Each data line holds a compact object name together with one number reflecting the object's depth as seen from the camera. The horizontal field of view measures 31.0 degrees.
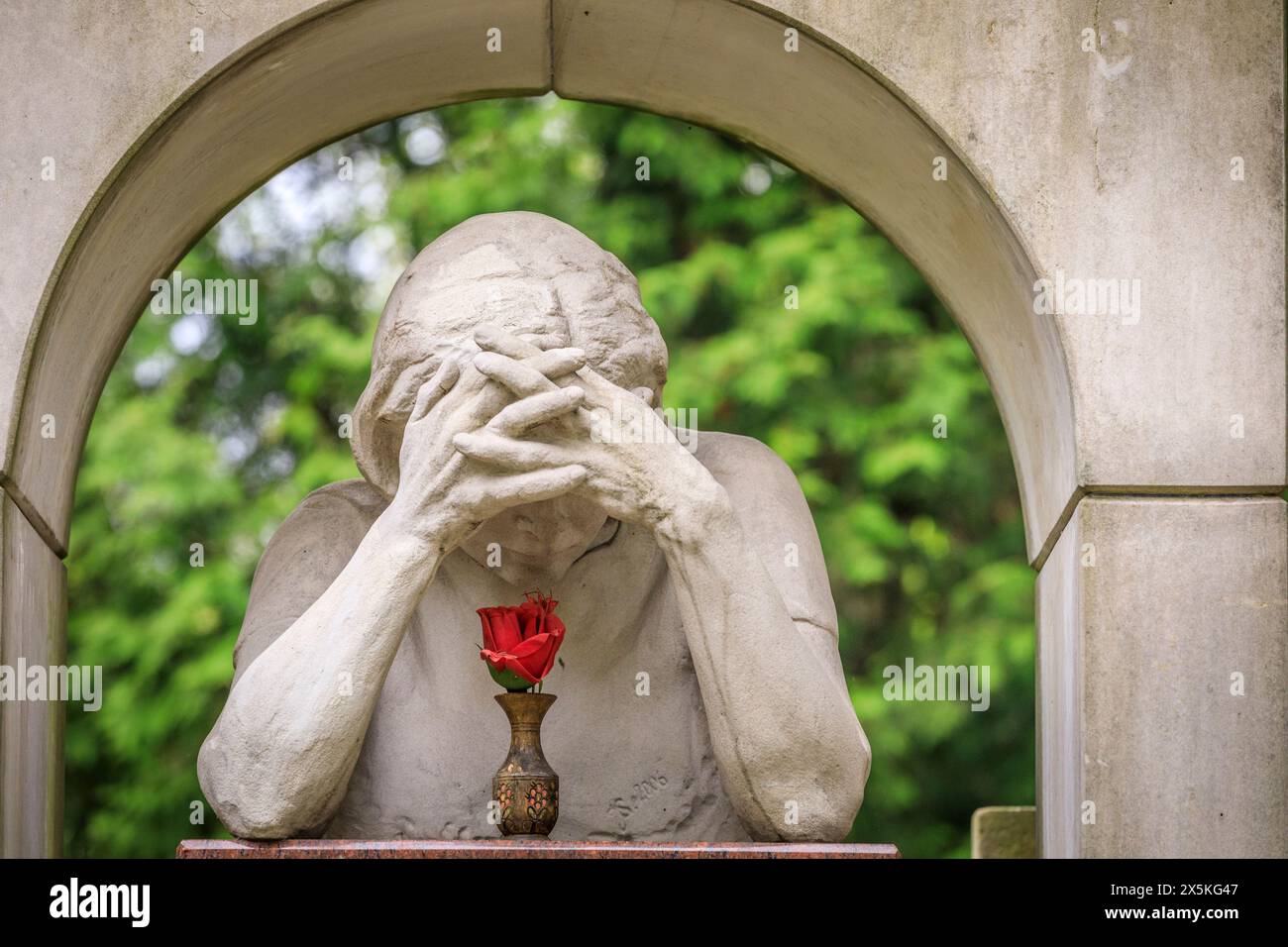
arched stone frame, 5.89
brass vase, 5.51
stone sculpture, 5.45
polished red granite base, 5.15
